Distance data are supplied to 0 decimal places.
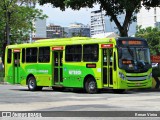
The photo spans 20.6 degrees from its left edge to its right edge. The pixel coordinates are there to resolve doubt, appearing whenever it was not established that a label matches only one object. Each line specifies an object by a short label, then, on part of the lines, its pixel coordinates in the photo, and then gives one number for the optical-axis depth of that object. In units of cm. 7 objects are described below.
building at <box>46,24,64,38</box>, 16025
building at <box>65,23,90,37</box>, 15662
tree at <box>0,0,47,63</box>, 5222
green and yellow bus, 2145
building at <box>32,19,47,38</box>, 13250
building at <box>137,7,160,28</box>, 14700
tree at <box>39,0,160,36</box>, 2675
